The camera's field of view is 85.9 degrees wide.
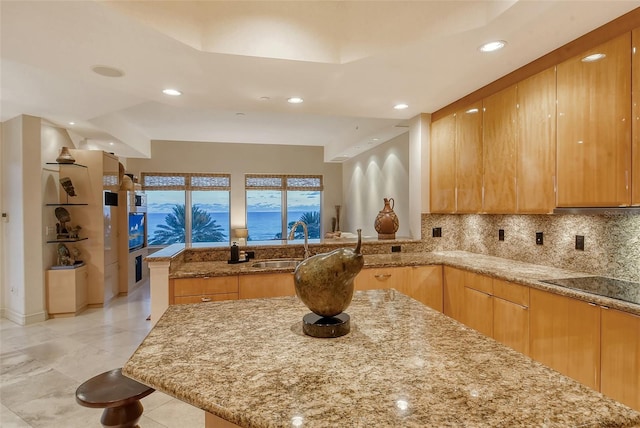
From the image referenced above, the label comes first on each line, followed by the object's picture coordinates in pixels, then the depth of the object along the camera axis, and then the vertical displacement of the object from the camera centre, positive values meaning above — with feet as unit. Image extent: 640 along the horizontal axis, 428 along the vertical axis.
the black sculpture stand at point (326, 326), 4.13 -1.39
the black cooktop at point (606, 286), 6.05 -1.54
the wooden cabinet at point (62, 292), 14.38 -3.24
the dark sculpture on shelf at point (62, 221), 14.73 -0.27
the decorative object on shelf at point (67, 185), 14.89 +1.29
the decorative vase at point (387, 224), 12.56 -0.48
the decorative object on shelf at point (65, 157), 14.44 +2.44
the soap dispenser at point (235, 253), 10.42 -1.23
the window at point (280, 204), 26.71 +0.66
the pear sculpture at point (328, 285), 3.94 -0.86
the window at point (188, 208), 25.38 +0.39
